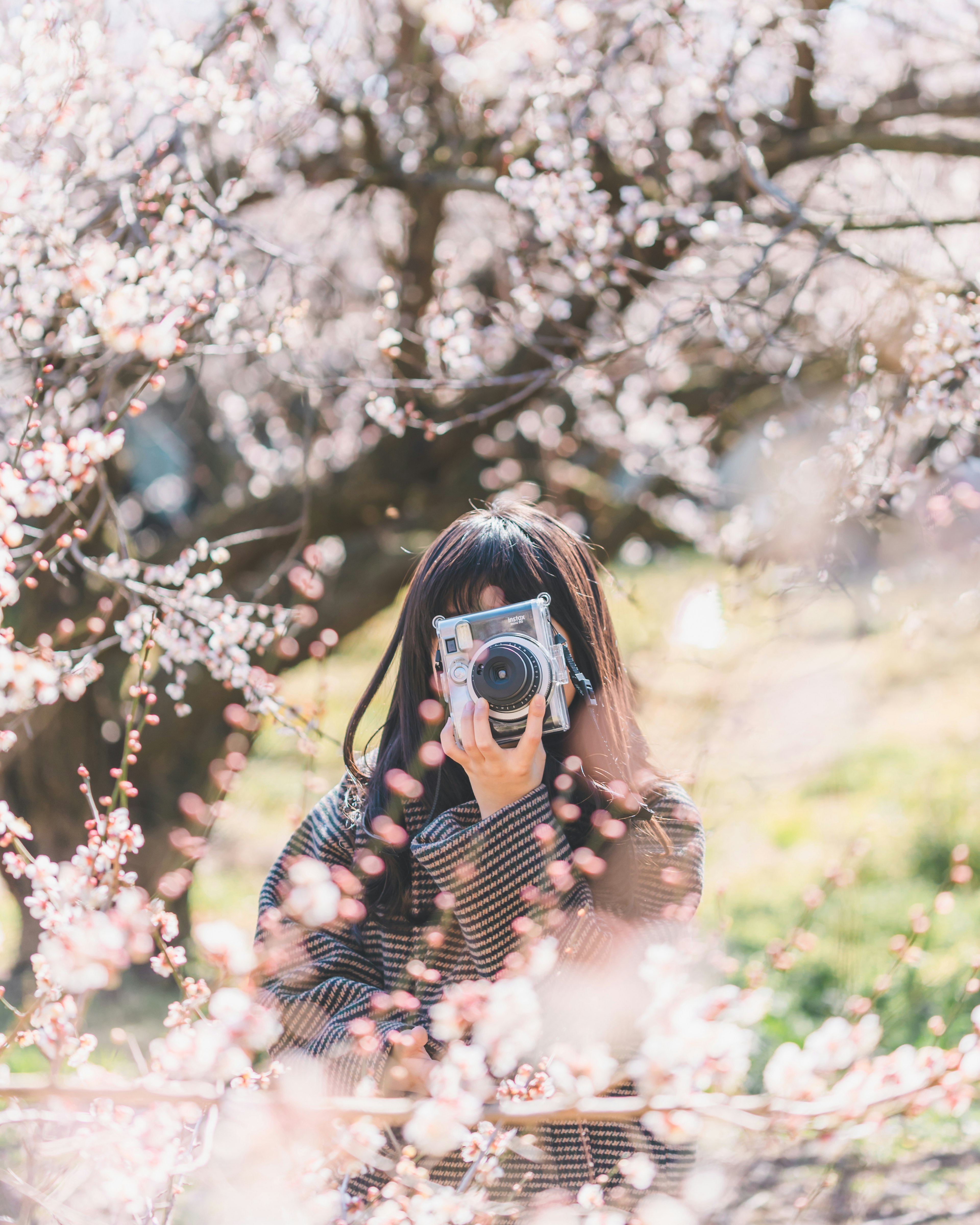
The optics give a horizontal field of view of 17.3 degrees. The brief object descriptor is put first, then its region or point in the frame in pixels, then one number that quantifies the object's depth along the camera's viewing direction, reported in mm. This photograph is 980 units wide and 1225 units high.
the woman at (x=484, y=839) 2523
